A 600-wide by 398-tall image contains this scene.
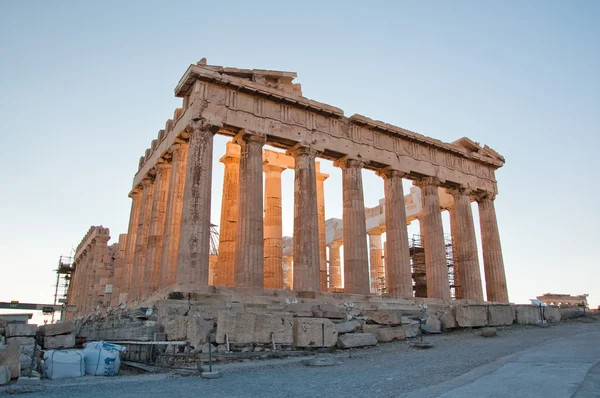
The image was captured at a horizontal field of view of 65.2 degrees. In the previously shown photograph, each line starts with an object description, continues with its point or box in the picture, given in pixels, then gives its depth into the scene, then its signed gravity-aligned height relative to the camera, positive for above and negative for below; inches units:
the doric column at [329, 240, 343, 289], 1472.6 +175.9
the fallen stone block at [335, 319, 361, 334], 542.3 -7.0
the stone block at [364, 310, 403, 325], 601.0 +3.5
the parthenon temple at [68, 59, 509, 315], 808.3 +260.3
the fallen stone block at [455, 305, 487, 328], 648.4 +4.7
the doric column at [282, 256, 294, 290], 1601.9 +173.1
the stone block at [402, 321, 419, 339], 592.9 -11.3
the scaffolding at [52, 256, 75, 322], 2194.9 +223.2
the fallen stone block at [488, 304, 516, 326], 689.0 +6.0
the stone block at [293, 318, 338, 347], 494.6 -11.9
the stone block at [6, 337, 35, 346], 489.4 -16.9
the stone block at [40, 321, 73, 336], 503.2 -5.7
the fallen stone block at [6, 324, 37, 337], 485.7 -6.2
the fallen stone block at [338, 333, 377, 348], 518.9 -21.0
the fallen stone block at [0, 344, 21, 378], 357.7 -25.4
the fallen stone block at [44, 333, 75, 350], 497.4 -18.8
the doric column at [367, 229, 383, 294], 1477.6 +199.2
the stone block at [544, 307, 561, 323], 802.2 +7.8
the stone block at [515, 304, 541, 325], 735.6 +6.0
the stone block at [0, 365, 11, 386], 343.9 -36.4
